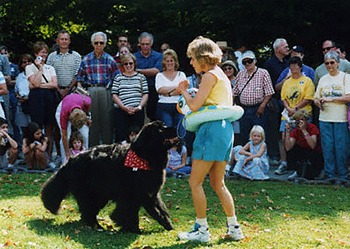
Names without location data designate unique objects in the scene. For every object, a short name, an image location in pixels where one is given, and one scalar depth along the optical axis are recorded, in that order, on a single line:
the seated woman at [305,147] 8.53
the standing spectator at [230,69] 9.52
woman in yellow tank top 4.83
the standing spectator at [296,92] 8.93
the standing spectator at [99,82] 9.34
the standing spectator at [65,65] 9.74
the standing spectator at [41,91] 9.47
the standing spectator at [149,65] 9.68
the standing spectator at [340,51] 9.36
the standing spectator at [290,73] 9.56
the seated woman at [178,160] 8.85
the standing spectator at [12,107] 10.59
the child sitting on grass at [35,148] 9.12
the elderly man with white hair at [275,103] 9.95
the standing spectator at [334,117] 8.33
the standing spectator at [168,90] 8.92
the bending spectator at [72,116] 8.82
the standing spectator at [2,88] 9.36
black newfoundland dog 5.29
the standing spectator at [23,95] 10.14
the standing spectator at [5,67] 10.55
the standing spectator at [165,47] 10.92
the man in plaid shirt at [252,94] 9.23
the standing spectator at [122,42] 10.28
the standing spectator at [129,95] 9.02
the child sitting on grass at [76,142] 8.96
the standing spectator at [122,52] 9.70
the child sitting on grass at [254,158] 8.45
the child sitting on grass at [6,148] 9.16
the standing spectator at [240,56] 10.66
